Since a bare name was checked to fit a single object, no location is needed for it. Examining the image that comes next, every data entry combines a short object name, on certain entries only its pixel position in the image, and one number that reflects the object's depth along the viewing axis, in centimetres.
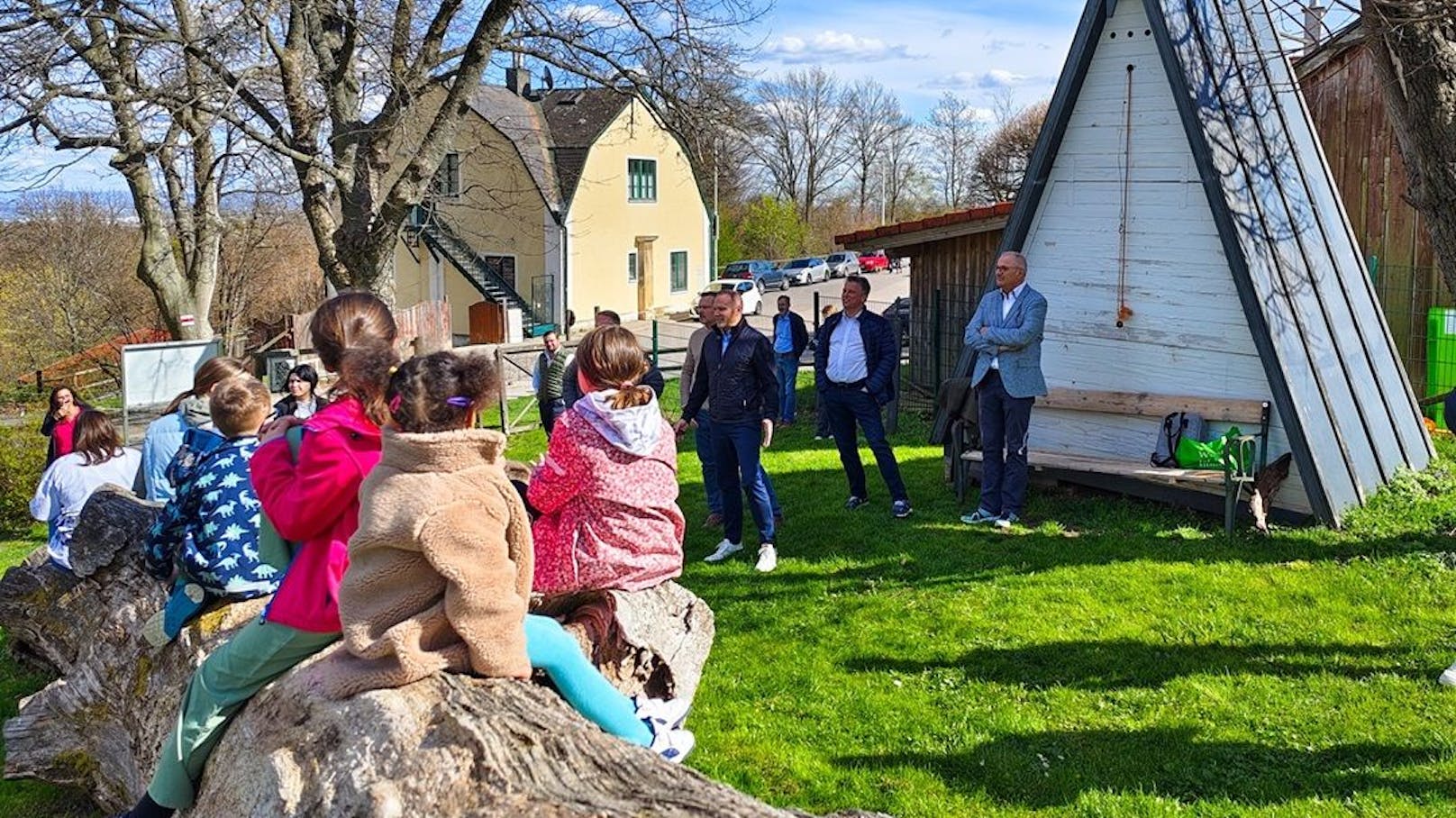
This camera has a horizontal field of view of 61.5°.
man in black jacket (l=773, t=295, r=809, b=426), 1479
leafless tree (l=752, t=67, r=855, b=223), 7488
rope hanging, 928
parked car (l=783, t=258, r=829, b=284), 5553
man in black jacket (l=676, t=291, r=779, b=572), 805
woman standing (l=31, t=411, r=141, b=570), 734
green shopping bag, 865
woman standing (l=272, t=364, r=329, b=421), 638
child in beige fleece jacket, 319
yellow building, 3850
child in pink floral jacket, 468
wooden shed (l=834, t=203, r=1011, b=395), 1568
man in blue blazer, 849
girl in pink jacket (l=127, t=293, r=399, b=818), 360
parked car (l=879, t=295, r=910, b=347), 2231
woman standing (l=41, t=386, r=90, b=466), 924
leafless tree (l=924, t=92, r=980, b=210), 7469
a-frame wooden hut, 853
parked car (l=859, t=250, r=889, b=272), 6428
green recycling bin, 1270
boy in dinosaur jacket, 443
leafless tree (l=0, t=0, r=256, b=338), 1340
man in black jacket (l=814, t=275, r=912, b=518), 908
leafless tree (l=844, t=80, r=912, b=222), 7925
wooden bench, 821
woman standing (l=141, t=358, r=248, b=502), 682
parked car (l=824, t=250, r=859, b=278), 6081
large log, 282
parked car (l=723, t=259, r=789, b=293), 5278
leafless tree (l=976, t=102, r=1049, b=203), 4638
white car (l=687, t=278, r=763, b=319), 3922
